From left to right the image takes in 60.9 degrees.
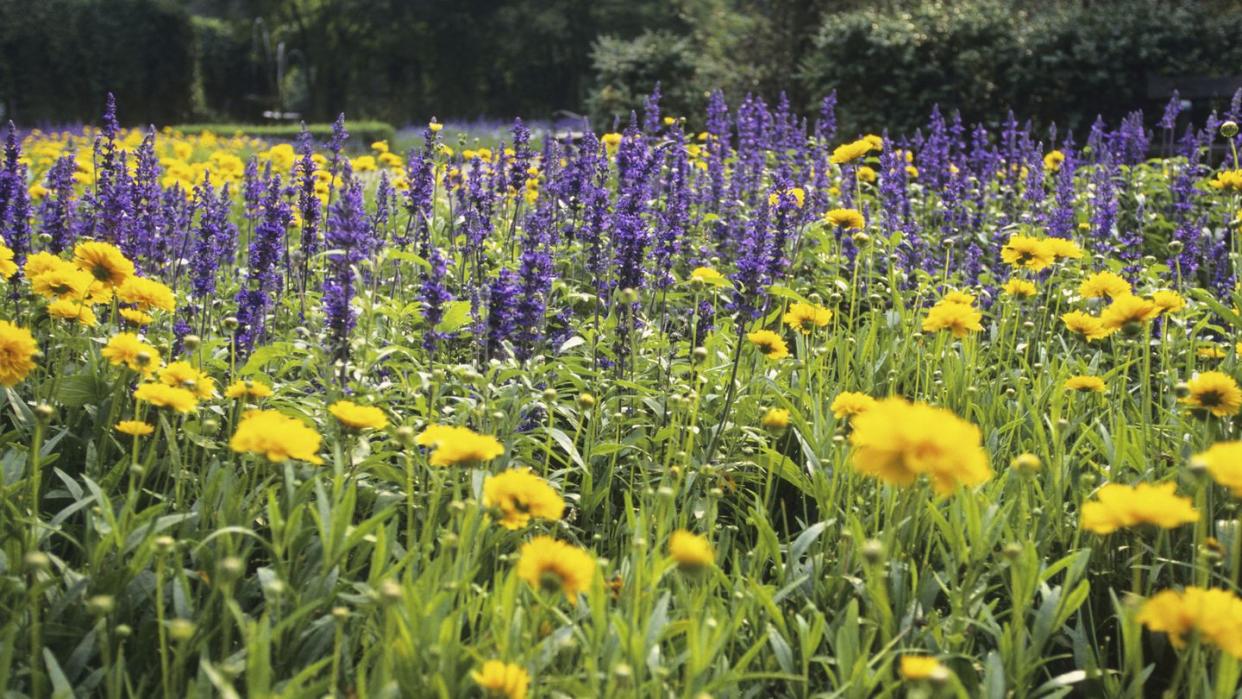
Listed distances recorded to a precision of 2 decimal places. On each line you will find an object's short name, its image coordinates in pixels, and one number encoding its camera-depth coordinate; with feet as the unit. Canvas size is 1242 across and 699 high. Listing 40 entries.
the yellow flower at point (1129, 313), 7.68
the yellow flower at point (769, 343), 7.92
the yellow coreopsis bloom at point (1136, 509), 4.86
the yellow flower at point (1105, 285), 8.99
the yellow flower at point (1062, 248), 9.21
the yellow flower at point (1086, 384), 7.92
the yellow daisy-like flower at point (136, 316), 8.29
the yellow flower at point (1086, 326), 8.43
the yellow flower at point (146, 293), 8.05
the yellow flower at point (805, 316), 9.17
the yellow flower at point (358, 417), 6.28
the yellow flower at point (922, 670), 4.63
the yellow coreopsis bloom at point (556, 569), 4.91
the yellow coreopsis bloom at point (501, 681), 4.79
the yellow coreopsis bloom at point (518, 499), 5.43
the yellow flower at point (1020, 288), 9.73
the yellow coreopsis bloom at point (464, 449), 5.57
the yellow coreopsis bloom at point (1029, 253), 9.18
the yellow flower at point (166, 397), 6.35
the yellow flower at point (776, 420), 6.80
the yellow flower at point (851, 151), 11.06
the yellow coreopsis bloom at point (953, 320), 8.20
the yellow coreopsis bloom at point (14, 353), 6.56
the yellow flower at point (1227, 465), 4.74
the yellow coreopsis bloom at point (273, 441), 5.61
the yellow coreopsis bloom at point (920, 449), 4.74
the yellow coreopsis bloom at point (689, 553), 4.85
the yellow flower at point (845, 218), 9.38
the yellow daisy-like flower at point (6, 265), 8.61
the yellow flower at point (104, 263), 7.80
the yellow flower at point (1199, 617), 4.59
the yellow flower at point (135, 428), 6.84
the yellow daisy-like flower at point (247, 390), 6.84
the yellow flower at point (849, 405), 7.20
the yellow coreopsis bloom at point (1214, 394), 6.77
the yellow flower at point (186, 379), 6.81
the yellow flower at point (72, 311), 7.96
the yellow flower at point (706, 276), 8.66
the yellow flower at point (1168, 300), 8.33
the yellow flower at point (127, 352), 6.97
